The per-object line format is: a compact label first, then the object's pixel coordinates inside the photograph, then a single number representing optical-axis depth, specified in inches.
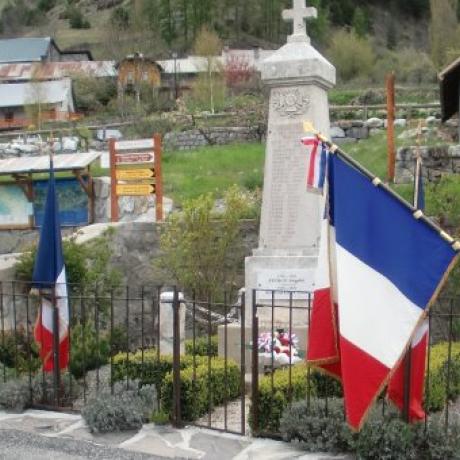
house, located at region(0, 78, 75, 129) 1756.9
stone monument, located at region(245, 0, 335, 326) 362.6
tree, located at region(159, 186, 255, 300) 484.7
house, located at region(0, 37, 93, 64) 2551.7
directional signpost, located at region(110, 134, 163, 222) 578.2
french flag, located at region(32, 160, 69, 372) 300.4
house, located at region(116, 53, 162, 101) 1649.9
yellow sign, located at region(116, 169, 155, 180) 583.5
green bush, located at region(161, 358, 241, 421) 265.1
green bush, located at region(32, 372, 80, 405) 296.5
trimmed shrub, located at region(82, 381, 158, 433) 256.8
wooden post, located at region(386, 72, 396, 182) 629.9
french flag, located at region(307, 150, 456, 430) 193.6
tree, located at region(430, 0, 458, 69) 1619.1
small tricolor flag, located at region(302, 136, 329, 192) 214.8
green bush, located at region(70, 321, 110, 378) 361.7
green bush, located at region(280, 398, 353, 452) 227.9
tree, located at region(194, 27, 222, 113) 1580.0
